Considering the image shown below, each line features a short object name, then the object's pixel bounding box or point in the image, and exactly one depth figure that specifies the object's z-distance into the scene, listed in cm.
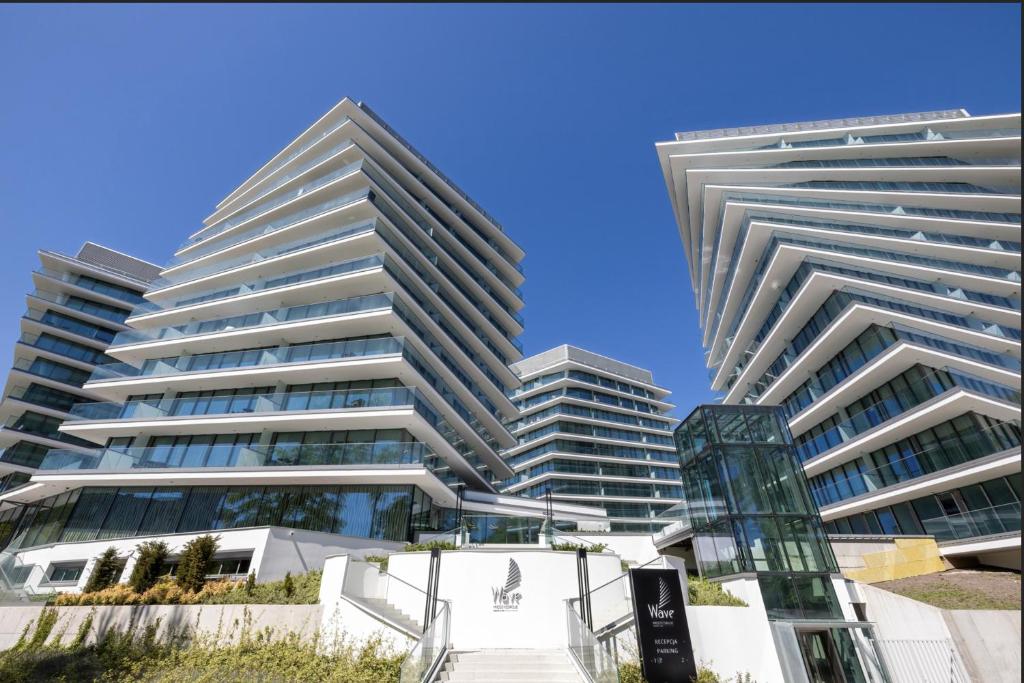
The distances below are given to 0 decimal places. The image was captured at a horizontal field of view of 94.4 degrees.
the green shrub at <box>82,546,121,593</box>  1733
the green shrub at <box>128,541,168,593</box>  1594
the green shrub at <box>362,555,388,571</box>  1508
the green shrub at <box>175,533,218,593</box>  1563
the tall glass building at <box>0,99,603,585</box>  2219
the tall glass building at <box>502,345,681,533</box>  5497
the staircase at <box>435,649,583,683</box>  1084
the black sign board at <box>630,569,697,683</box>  1127
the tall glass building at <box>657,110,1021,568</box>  2275
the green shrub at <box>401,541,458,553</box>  1603
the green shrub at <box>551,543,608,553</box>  1610
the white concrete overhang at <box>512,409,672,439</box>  5862
